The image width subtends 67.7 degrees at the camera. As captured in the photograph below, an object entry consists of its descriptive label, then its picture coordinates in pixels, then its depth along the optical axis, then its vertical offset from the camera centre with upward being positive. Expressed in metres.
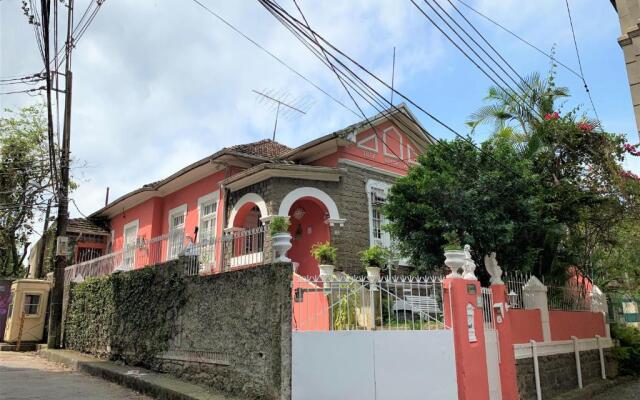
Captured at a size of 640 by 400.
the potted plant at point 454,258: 7.63 +0.81
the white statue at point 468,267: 7.78 +0.69
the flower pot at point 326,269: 10.59 +0.90
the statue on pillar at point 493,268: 8.73 +0.76
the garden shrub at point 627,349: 12.48 -1.06
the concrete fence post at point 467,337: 7.10 -0.41
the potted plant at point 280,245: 7.14 +0.97
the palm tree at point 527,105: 12.61 +5.46
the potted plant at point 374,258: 10.73 +1.15
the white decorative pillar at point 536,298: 9.87 +0.23
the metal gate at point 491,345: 7.86 -0.59
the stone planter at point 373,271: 9.91 +0.80
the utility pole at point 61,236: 13.49 +2.11
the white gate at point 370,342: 6.63 -0.44
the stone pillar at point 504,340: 8.16 -0.52
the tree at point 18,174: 19.92 +5.76
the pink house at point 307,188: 12.72 +3.48
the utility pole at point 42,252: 21.41 +2.74
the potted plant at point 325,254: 11.28 +1.31
